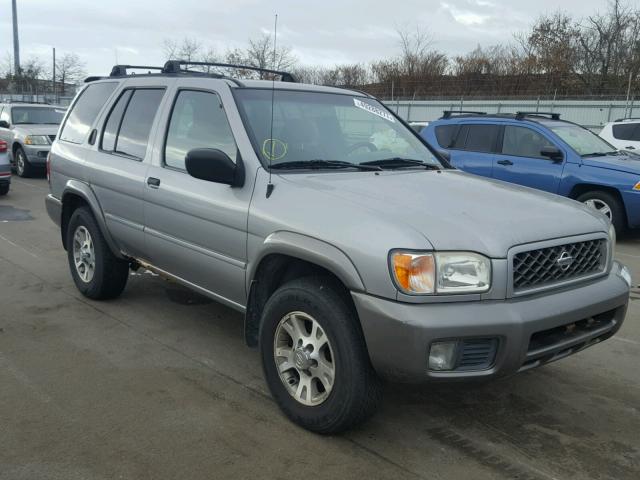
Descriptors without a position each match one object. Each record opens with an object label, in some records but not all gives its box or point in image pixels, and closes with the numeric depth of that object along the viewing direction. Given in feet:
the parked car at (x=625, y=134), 42.42
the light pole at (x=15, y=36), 88.07
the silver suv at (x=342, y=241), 9.16
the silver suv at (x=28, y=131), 45.68
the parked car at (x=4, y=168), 35.82
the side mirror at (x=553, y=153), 28.96
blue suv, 27.99
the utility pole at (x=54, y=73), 143.78
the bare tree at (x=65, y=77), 150.20
